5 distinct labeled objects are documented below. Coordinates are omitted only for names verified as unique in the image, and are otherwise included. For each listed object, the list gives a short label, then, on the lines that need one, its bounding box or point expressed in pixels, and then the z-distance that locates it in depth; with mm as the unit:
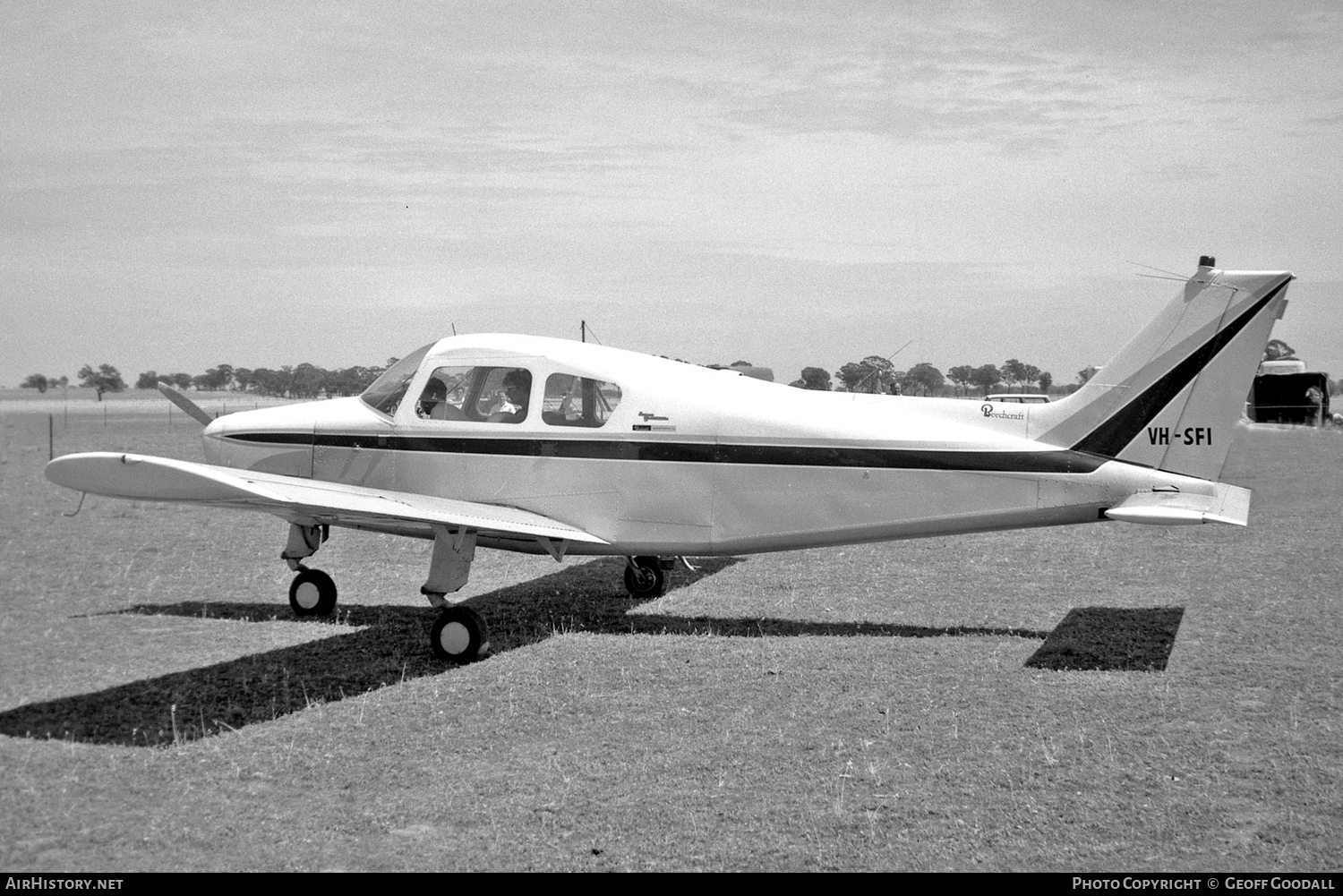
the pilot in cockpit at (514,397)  10188
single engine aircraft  9117
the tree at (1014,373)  57875
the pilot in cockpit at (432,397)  10391
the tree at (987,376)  55647
